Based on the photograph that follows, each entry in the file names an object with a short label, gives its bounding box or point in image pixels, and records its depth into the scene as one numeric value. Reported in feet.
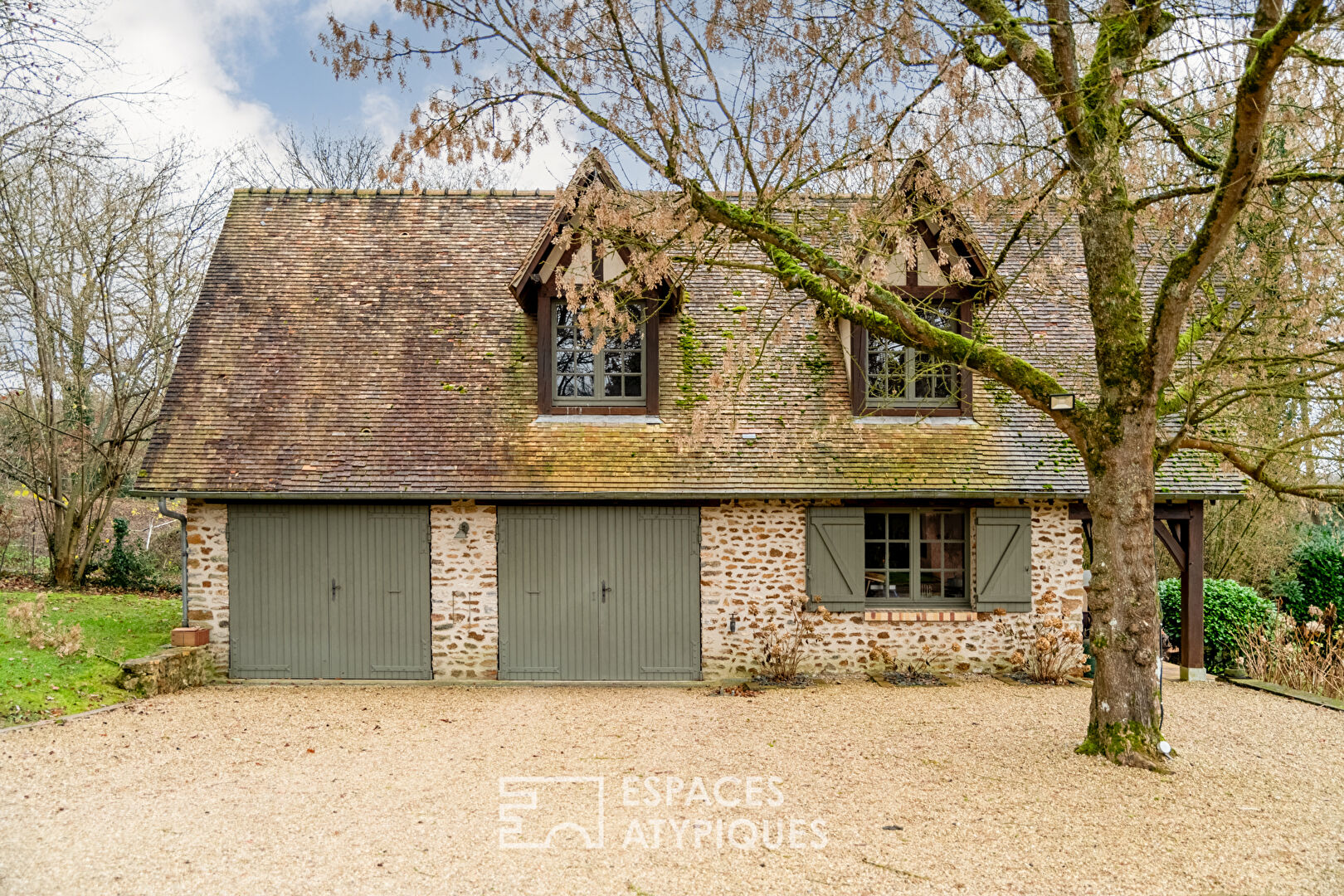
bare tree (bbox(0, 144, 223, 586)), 42.83
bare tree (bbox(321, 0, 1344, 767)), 18.19
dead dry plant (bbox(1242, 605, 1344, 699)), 29.37
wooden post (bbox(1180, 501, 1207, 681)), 30.81
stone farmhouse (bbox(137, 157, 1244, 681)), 29.60
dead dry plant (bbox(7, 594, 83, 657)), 28.17
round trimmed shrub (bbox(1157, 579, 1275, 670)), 33.35
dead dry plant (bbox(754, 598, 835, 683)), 29.66
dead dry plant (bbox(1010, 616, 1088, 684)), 29.76
